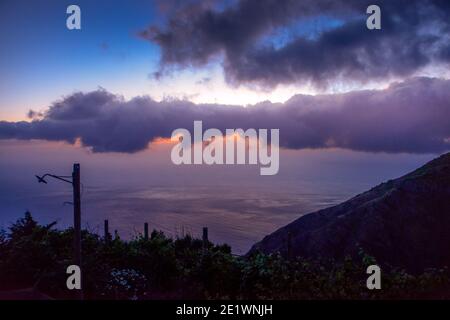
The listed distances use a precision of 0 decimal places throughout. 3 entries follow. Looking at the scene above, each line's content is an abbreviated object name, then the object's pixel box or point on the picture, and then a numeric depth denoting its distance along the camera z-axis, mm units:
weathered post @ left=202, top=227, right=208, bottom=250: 12434
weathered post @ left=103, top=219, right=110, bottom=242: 12194
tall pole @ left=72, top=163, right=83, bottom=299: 7723
